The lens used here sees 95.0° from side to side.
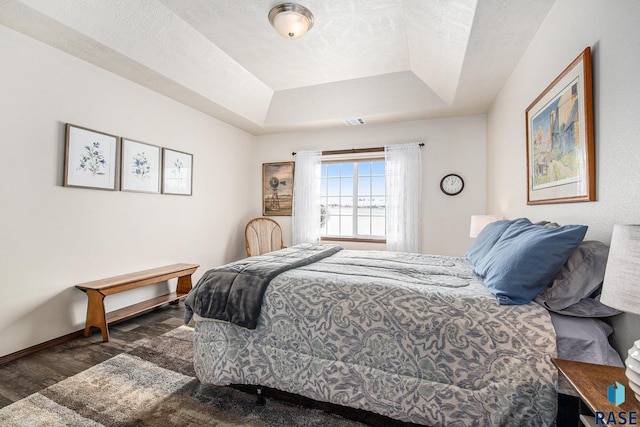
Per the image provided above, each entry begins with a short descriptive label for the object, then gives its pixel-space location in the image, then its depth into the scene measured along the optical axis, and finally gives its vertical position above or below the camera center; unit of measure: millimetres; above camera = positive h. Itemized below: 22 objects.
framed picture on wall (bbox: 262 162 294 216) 4945 +514
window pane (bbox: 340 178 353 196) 4785 +529
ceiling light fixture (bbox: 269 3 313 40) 2383 +1673
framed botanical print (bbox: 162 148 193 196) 3557 +576
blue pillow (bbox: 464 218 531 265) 2053 -145
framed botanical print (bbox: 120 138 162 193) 3082 +557
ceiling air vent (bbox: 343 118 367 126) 4203 +1427
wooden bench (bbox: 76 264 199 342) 2596 -700
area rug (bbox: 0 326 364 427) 1610 -1113
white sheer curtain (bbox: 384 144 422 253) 4184 +341
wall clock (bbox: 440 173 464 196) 4041 +502
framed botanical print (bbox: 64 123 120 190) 2614 +551
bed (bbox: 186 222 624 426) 1312 -623
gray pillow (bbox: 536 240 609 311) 1277 -253
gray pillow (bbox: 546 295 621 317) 1274 -386
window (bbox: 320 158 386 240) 4621 +326
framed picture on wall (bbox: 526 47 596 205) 1494 +502
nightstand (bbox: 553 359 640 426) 829 -525
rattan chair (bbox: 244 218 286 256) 4637 -286
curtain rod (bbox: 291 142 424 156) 4449 +1062
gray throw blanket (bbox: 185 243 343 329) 1731 -456
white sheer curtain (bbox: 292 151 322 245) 4727 +354
